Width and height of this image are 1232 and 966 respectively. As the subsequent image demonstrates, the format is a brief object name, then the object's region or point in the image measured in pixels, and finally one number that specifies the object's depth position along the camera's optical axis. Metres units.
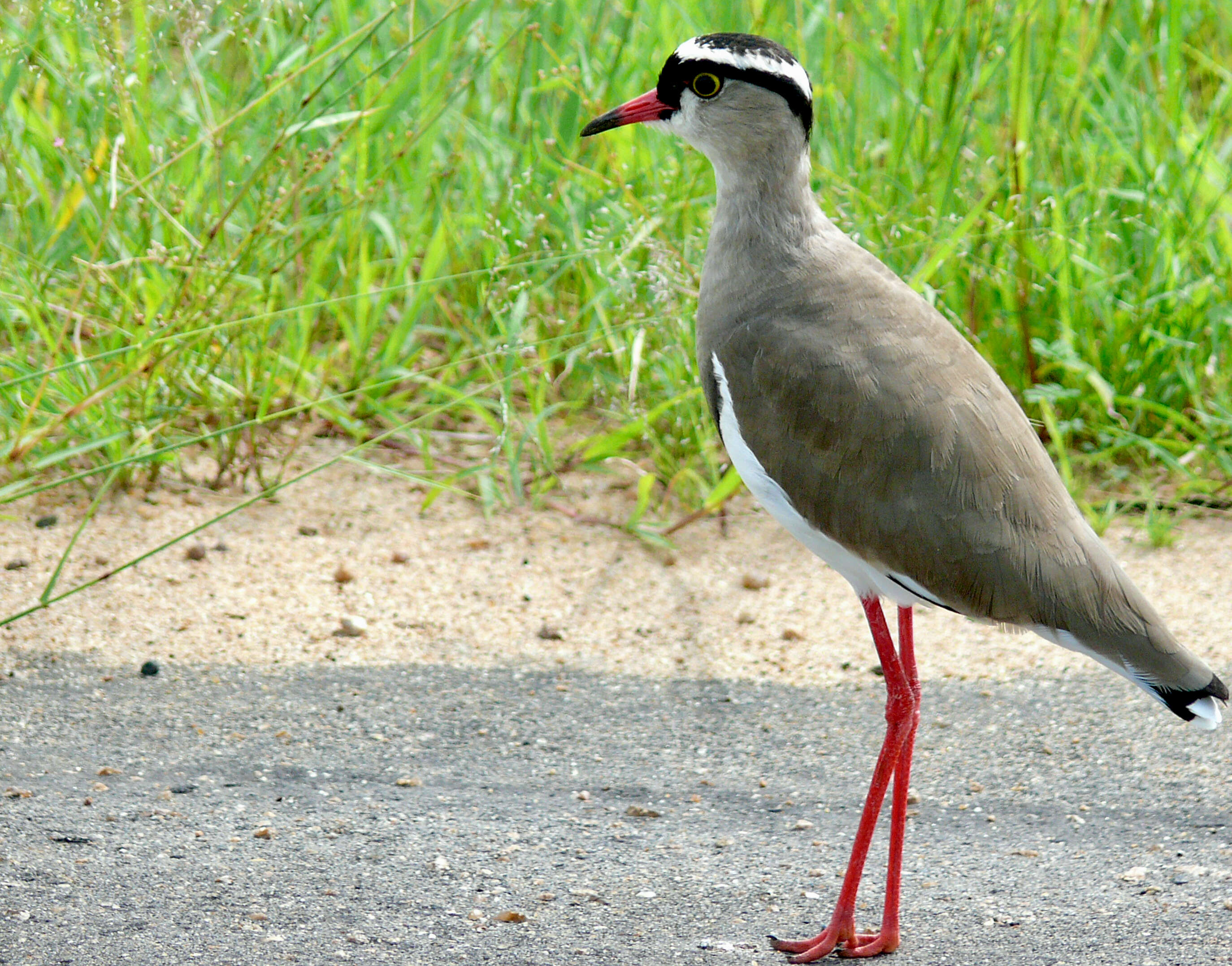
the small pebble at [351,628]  7.95
